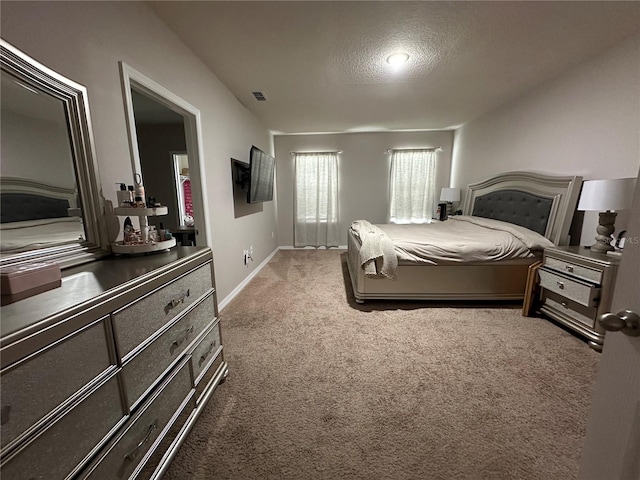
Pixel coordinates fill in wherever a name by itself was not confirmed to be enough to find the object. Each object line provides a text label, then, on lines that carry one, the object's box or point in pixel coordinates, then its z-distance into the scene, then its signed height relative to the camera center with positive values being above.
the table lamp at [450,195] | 4.44 +0.02
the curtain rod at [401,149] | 4.92 +0.90
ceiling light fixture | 2.23 +1.23
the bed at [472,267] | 2.50 -0.70
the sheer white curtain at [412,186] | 4.97 +0.20
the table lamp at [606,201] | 1.75 -0.03
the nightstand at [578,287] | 1.85 -0.70
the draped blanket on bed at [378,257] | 2.46 -0.59
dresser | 0.59 -0.53
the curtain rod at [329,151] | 5.04 +0.86
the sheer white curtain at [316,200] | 5.10 -0.08
